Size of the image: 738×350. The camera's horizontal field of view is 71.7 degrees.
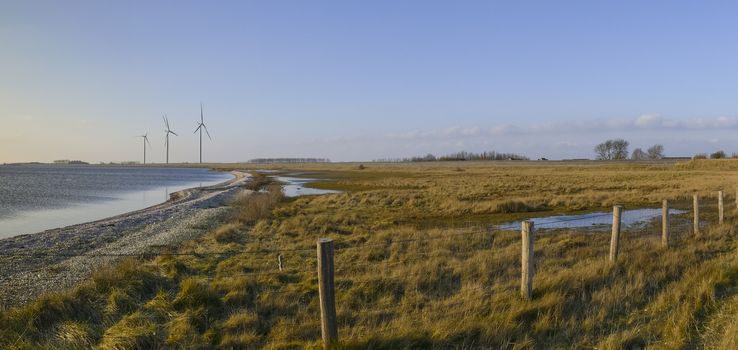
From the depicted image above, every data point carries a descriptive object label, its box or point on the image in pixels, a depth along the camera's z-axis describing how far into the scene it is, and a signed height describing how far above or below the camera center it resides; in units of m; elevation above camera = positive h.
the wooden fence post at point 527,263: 8.59 -1.72
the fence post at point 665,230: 13.05 -1.80
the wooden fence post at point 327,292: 6.39 -1.66
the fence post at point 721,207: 17.64 -1.66
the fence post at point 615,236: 11.09 -1.66
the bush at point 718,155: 108.88 +1.03
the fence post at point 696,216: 15.30 -1.69
